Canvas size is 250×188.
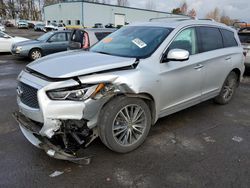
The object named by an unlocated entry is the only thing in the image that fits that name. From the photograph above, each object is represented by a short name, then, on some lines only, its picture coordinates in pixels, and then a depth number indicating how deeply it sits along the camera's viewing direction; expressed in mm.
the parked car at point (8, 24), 57719
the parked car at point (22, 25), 51938
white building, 43281
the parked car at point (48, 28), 41625
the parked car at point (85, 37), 8078
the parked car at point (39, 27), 43900
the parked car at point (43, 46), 10912
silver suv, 2666
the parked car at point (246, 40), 7773
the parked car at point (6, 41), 12773
